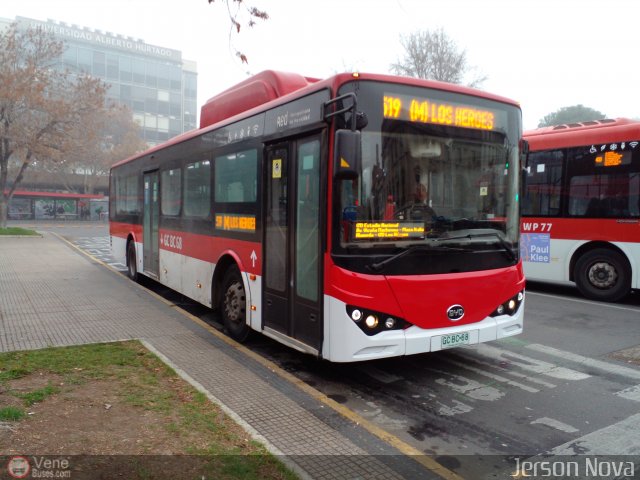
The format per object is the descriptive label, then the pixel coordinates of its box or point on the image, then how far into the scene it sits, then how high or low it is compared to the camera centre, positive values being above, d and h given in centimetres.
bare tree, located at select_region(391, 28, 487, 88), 3194 +996
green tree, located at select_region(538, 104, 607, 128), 5456 +1129
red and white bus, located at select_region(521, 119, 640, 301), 966 +17
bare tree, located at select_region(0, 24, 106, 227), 2572 +571
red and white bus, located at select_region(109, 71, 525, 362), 473 -5
